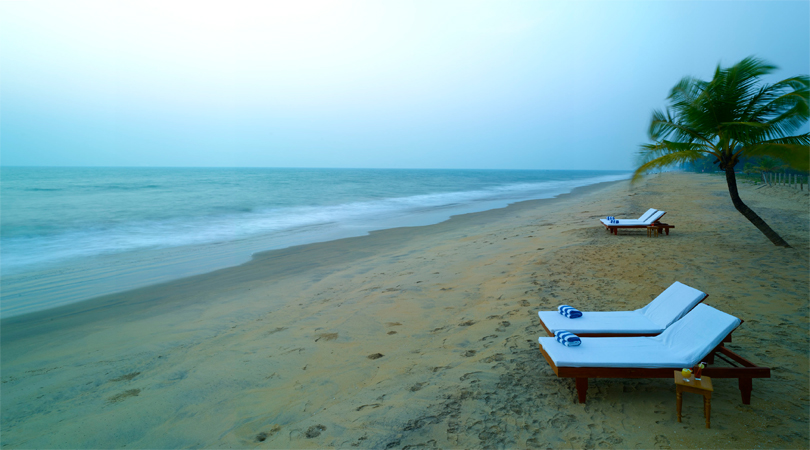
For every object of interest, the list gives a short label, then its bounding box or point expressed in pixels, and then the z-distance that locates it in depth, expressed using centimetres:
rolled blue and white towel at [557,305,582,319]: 446
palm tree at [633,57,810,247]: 786
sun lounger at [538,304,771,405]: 334
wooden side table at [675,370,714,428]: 306
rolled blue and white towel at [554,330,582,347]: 373
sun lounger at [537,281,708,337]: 416
